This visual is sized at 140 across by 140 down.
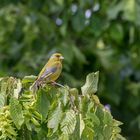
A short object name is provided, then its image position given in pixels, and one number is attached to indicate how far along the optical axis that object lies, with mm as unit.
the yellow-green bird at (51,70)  7973
